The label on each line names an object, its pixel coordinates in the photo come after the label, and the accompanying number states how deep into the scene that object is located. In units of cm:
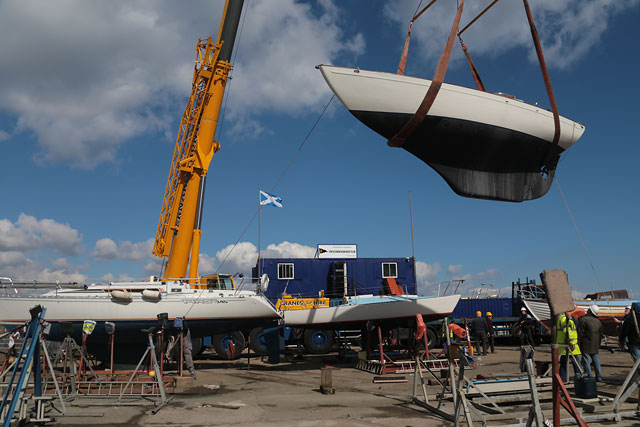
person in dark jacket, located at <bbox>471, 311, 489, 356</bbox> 1712
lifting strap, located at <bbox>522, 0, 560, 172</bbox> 968
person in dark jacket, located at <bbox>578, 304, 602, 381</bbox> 946
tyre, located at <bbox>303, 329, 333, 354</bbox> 1759
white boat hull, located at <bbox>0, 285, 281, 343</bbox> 1398
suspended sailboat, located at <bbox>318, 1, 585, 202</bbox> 934
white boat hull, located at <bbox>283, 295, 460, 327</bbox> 1455
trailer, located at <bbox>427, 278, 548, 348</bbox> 2097
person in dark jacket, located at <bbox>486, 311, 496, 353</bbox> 1781
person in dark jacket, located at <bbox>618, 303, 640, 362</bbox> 931
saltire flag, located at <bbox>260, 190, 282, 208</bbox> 1817
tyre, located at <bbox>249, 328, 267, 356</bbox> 1702
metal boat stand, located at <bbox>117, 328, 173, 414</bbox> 848
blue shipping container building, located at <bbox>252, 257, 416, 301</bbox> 2069
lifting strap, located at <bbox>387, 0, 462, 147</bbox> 891
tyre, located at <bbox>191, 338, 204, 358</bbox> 1650
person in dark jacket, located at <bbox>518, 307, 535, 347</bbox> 1739
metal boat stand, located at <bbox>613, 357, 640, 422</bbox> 680
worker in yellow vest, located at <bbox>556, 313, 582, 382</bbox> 884
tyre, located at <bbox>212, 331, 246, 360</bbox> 1669
